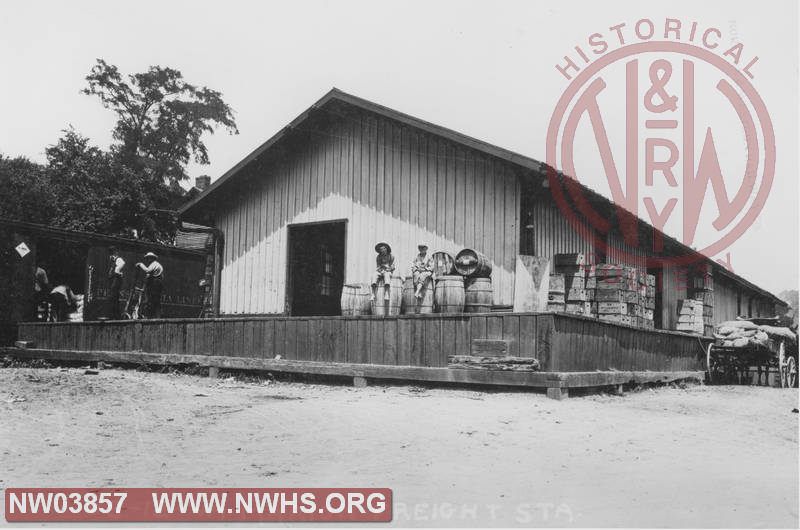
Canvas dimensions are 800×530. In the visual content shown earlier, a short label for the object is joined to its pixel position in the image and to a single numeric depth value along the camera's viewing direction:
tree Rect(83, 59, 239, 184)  40.78
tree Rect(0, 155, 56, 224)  31.89
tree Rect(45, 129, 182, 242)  31.42
